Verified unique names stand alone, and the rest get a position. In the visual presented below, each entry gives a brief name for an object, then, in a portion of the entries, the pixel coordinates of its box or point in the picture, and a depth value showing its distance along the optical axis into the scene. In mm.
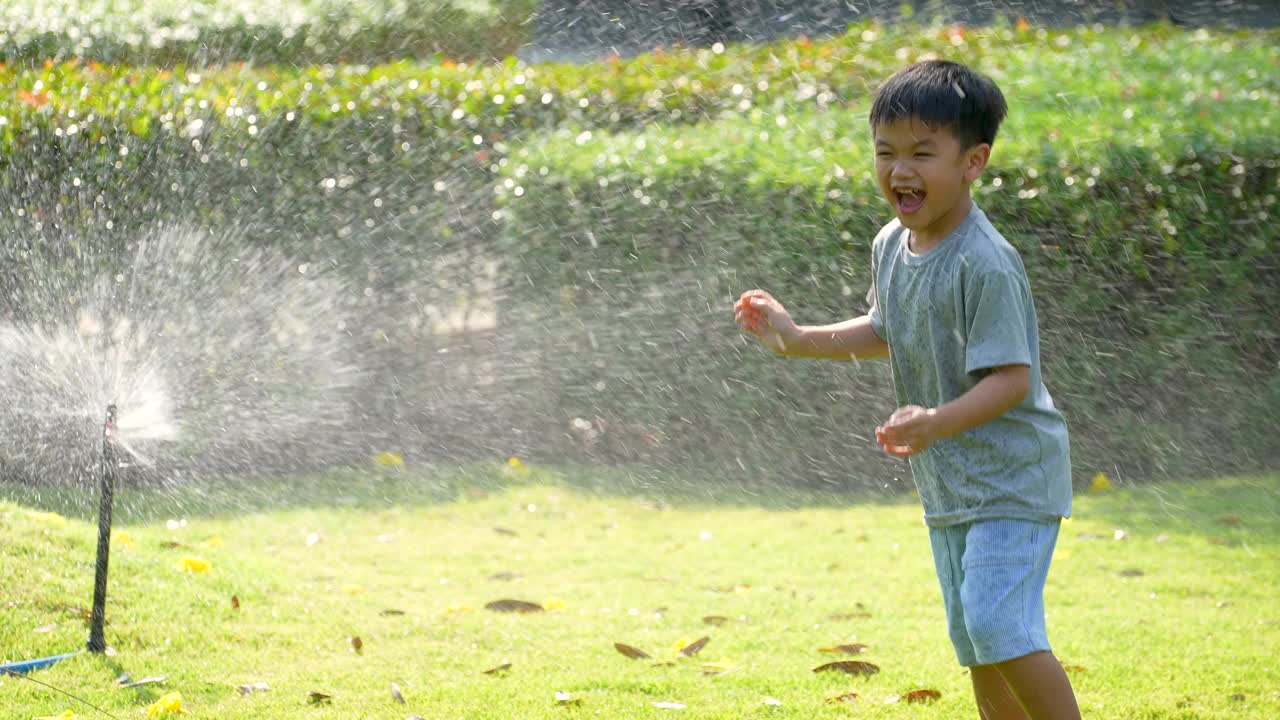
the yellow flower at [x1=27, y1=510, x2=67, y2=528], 8816
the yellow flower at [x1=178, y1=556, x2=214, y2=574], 8531
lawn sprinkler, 6809
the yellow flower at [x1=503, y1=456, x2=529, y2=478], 12898
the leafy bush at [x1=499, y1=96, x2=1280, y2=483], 12461
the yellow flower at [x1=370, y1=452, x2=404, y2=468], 13234
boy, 4773
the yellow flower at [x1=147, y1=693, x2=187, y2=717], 6355
